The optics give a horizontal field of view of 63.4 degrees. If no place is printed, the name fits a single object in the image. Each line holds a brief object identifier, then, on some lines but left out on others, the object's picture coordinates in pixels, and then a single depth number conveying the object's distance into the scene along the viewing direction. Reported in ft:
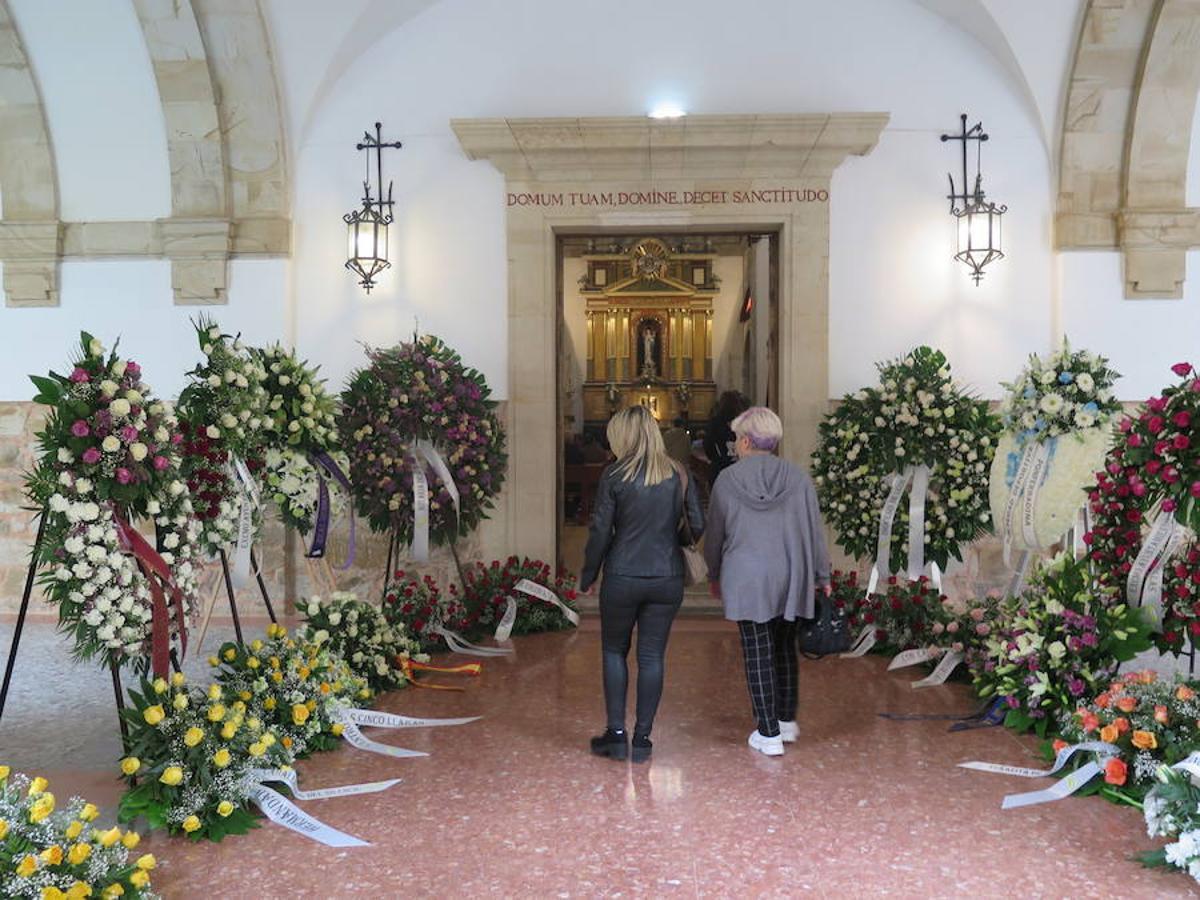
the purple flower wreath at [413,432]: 21.75
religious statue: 43.88
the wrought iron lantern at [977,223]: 24.27
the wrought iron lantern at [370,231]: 24.86
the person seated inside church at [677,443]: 30.97
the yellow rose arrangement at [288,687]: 14.44
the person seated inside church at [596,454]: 38.91
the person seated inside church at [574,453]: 38.63
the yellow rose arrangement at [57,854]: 8.43
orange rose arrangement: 12.36
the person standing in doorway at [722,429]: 27.61
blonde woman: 13.98
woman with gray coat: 14.43
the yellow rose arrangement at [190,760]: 11.85
